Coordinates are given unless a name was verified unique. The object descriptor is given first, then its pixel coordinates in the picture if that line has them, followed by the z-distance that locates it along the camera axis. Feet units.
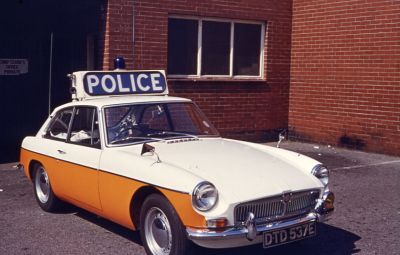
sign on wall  32.55
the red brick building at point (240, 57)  33.01
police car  14.49
